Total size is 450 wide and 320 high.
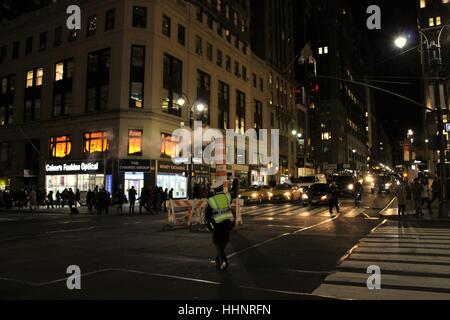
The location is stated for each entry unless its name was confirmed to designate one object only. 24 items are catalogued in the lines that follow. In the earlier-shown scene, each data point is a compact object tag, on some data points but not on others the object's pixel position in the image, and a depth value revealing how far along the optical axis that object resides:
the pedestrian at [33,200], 30.34
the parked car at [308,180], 41.09
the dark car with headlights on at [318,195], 28.48
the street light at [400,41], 17.78
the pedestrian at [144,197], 26.91
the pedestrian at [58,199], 33.74
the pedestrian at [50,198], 32.47
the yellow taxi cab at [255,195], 34.69
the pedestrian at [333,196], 22.12
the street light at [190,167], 25.24
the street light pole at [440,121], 18.30
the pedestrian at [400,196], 18.80
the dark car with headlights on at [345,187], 39.81
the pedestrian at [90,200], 29.09
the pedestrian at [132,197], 27.27
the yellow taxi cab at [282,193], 33.91
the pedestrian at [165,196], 30.36
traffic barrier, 17.00
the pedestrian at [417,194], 19.12
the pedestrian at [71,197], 28.06
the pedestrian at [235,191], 22.09
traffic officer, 8.13
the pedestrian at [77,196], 30.72
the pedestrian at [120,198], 28.75
